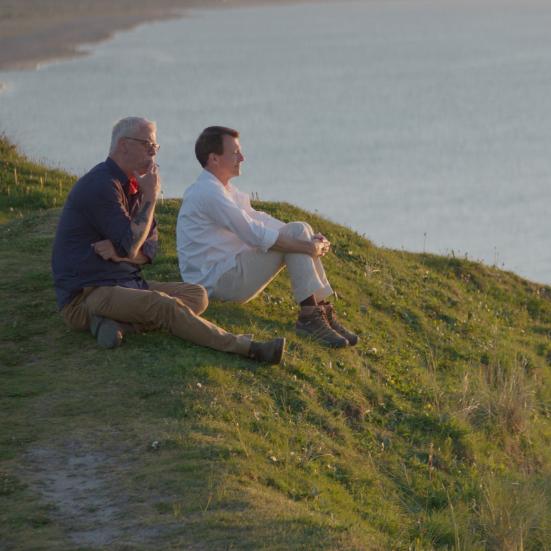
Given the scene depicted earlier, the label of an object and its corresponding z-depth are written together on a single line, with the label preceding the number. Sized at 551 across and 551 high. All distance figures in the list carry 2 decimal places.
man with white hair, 15.97
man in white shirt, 17.62
